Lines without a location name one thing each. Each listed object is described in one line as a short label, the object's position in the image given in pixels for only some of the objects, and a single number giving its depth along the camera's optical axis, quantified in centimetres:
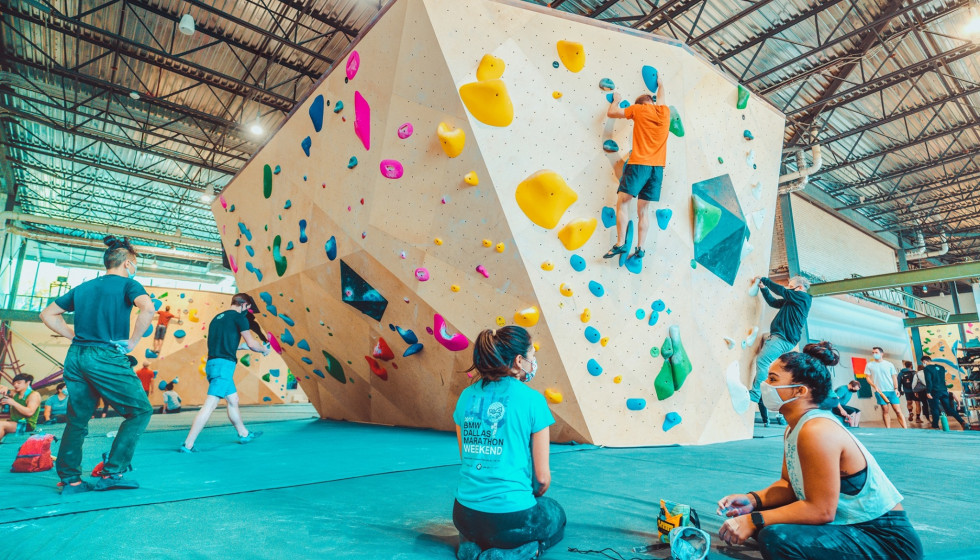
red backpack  328
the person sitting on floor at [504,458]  158
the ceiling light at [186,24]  772
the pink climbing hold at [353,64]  450
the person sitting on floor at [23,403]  593
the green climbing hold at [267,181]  593
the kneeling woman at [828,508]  141
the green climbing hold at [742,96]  514
